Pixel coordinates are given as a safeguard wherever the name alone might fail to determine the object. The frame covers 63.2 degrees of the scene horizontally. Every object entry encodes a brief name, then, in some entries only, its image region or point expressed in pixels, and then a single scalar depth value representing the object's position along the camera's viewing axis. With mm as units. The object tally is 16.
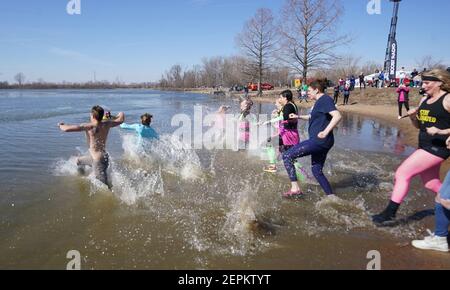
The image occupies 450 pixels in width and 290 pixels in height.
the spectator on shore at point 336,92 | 30012
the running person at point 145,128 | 7820
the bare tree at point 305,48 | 34531
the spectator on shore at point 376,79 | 39188
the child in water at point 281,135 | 6848
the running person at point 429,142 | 4086
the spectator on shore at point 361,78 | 36700
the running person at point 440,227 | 3980
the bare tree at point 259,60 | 46344
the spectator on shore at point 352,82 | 35456
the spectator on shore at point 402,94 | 18469
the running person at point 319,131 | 5250
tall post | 40062
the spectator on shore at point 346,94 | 29309
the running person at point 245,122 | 9508
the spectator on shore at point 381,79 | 37875
